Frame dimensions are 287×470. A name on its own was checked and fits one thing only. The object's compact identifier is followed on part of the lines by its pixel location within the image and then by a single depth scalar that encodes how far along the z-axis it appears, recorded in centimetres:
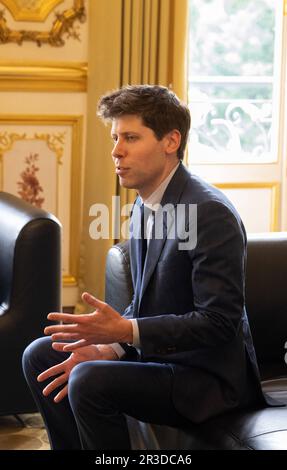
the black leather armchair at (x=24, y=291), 553
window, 852
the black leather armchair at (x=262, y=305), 443
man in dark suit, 389
